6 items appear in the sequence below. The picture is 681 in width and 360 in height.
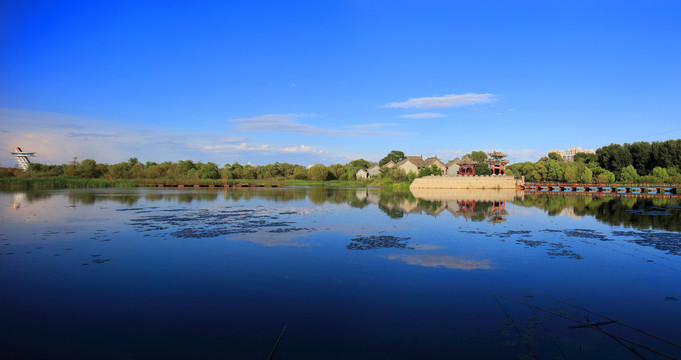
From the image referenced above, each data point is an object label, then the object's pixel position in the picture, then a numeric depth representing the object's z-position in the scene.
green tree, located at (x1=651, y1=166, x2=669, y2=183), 62.04
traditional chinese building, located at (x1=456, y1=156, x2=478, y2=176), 68.59
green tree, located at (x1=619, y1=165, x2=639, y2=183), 66.44
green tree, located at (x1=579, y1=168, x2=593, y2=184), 70.56
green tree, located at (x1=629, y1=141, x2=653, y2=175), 69.38
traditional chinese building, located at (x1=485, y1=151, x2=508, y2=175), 68.25
